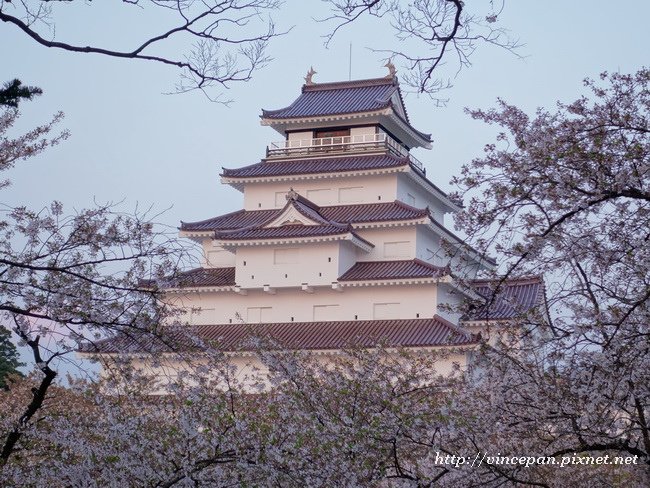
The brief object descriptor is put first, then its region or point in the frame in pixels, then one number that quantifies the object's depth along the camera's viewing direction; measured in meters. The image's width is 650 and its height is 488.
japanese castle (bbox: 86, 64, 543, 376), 75.44
